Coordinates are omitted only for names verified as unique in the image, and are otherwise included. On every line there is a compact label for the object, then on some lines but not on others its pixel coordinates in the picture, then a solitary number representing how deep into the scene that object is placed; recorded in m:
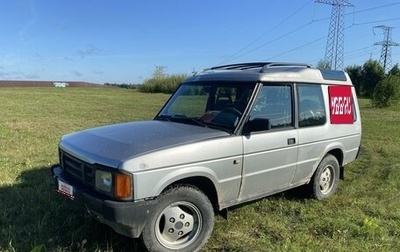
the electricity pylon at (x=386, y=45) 61.94
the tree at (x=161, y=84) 64.16
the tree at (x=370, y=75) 51.60
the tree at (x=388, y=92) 28.06
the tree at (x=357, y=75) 54.75
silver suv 3.40
